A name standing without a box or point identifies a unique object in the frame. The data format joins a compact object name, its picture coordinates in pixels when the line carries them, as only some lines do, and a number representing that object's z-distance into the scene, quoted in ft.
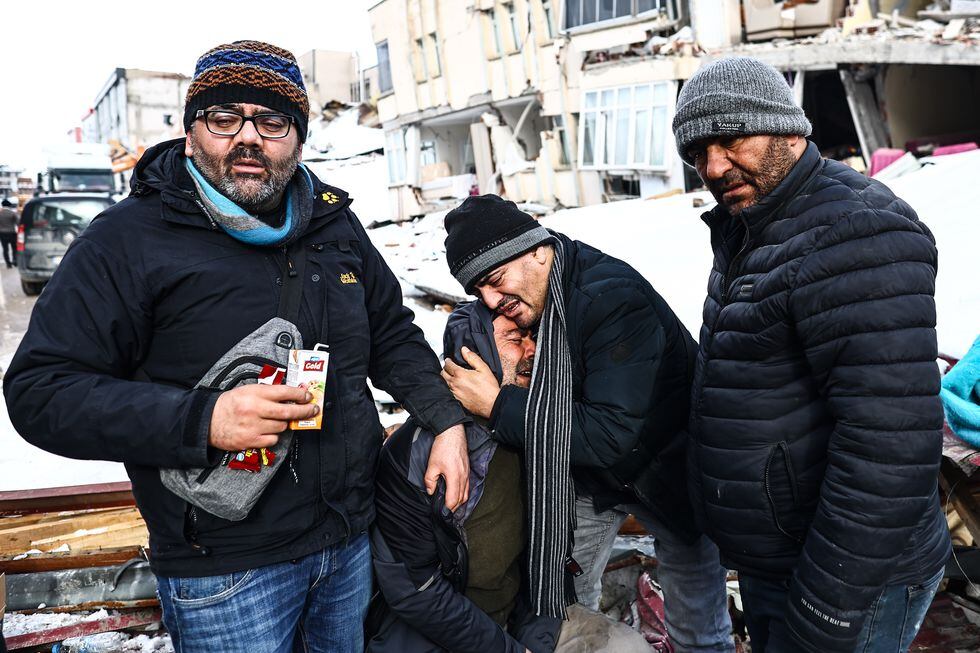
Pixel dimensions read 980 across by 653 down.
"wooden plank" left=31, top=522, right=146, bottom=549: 11.85
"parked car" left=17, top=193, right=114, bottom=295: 46.78
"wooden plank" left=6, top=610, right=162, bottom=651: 9.66
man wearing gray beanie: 5.26
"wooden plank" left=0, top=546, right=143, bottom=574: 10.57
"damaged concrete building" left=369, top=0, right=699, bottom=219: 49.60
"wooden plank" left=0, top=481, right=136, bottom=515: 13.05
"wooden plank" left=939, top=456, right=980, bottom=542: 10.41
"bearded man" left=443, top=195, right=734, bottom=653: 7.34
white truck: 82.07
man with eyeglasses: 5.30
